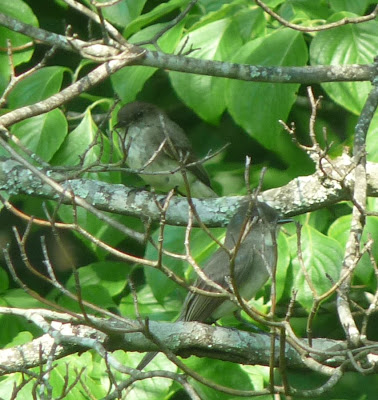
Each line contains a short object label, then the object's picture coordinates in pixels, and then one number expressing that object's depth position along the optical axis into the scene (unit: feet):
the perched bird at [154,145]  34.04
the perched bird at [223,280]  26.63
